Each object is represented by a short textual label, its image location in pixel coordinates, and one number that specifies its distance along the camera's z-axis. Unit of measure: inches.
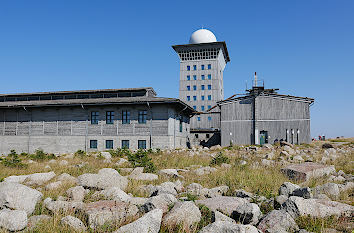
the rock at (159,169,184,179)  319.6
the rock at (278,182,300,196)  215.2
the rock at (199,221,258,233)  124.9
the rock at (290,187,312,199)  189.7
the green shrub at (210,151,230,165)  445.7
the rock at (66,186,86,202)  211.8
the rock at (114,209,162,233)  134.2
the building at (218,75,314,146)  1238.9
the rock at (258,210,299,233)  144.1
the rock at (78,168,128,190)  247.0
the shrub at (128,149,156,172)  371.4
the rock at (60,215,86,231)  147.5
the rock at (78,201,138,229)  153.4
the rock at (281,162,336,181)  298.1
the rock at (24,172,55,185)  280.6
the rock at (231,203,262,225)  155.2
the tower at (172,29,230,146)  2038.6
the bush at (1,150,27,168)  446.9
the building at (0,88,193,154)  998.8
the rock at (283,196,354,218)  160.6
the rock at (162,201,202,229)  149.2
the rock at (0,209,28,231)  145.6
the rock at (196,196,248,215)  169.9
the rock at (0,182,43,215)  177.0
